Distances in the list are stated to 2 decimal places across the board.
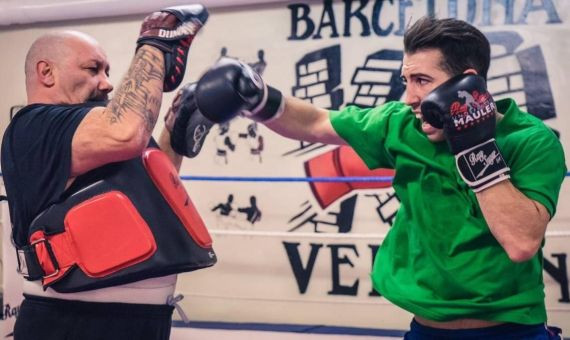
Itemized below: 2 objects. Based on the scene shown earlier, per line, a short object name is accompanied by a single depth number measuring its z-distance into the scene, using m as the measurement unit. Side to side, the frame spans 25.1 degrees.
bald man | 2.90
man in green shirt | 2.79
